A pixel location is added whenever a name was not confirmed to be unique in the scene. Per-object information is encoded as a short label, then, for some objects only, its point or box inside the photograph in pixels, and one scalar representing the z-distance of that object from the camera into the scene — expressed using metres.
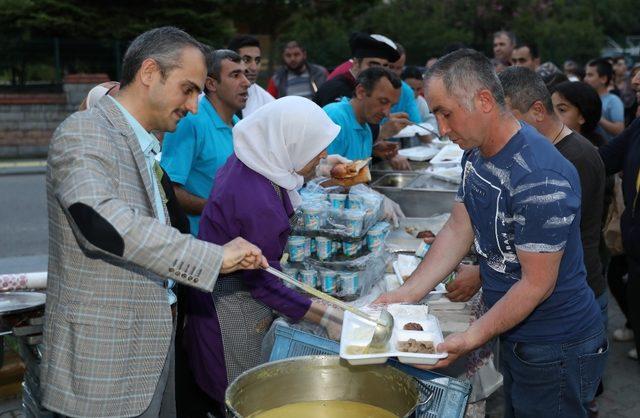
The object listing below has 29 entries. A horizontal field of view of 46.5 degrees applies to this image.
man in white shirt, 5.65
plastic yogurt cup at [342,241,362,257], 3.21
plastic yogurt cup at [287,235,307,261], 3.14
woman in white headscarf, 2.70
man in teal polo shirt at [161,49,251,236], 3.86
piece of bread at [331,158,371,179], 3.87
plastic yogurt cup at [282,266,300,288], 3.15
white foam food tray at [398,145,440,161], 6.05
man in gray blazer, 1.99
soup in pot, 2.13
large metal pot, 2.11
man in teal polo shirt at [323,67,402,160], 4.71
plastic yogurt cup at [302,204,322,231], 3.15
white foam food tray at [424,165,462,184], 5.05
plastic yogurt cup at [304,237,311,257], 3.16
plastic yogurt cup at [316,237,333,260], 3.15
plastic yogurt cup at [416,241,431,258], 3.61
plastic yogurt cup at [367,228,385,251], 3.34
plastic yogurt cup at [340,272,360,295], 3.07
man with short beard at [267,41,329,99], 8.41
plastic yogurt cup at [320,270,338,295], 3.09
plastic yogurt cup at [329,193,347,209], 3.43
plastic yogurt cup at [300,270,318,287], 3.10
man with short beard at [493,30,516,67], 8.83
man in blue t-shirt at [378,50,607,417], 2.23
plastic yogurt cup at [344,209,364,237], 3.20
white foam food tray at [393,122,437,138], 6.74
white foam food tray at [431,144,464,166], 5.64
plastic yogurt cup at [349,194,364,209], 3.47
